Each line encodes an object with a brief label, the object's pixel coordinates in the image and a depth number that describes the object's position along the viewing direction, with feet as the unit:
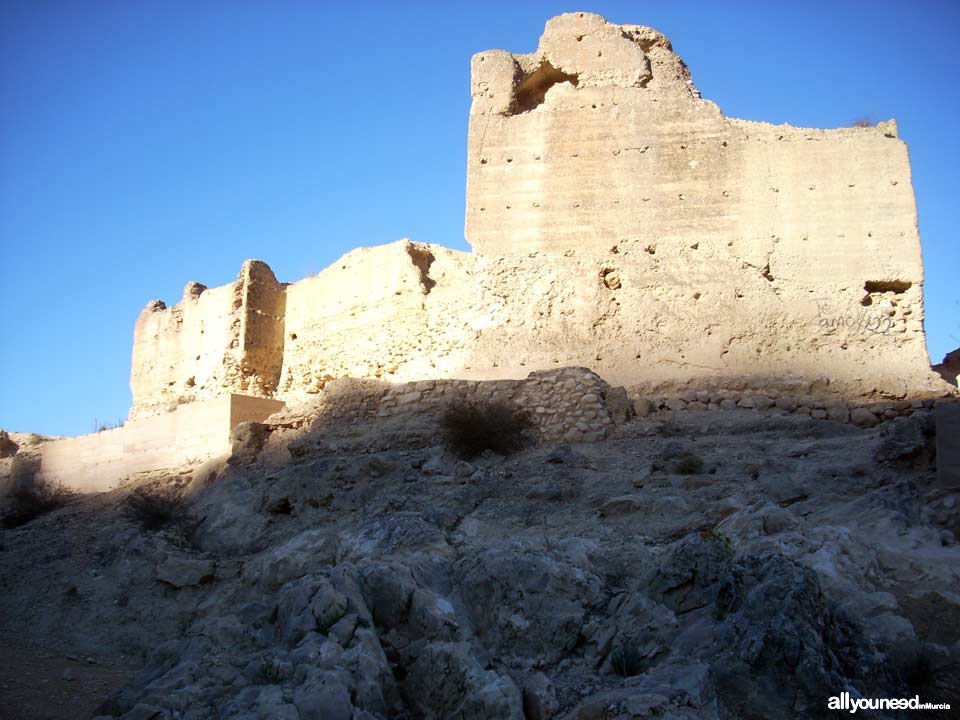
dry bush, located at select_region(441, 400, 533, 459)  33.60
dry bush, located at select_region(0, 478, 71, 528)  43.32
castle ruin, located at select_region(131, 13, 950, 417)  41.63
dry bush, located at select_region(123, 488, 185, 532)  35.58
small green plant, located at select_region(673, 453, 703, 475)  28.27
